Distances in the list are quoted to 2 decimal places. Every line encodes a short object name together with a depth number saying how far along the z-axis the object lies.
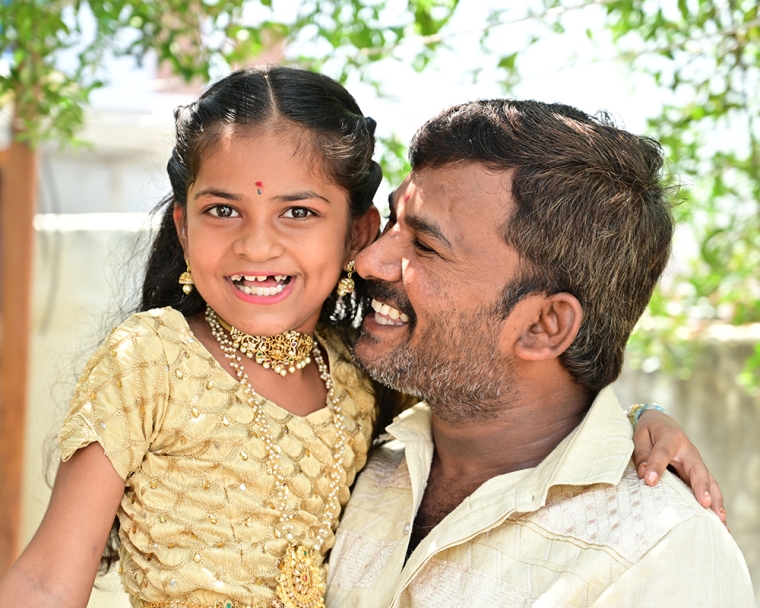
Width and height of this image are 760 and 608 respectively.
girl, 2.05
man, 2.24
